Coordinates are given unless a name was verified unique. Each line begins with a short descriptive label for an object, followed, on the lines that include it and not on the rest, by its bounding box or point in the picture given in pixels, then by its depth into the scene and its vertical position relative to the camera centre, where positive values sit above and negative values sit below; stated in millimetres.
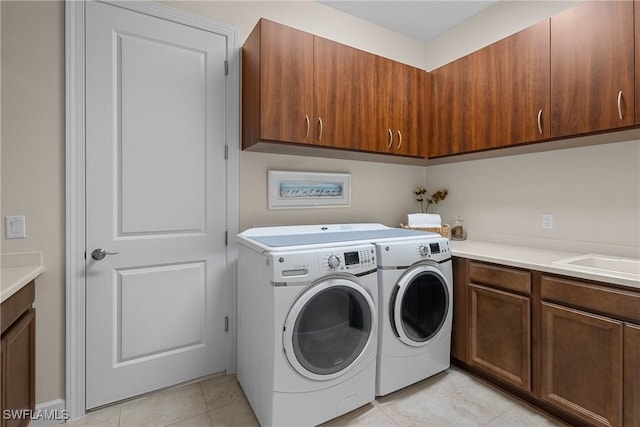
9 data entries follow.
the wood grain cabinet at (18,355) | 1195 -643
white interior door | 1697 +51
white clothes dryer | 1781 -625
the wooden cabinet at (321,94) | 1828 +805
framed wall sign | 2239 +174
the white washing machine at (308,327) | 1450 -610
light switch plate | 1512 -83
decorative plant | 2887 +143
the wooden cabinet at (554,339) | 1366 -692
